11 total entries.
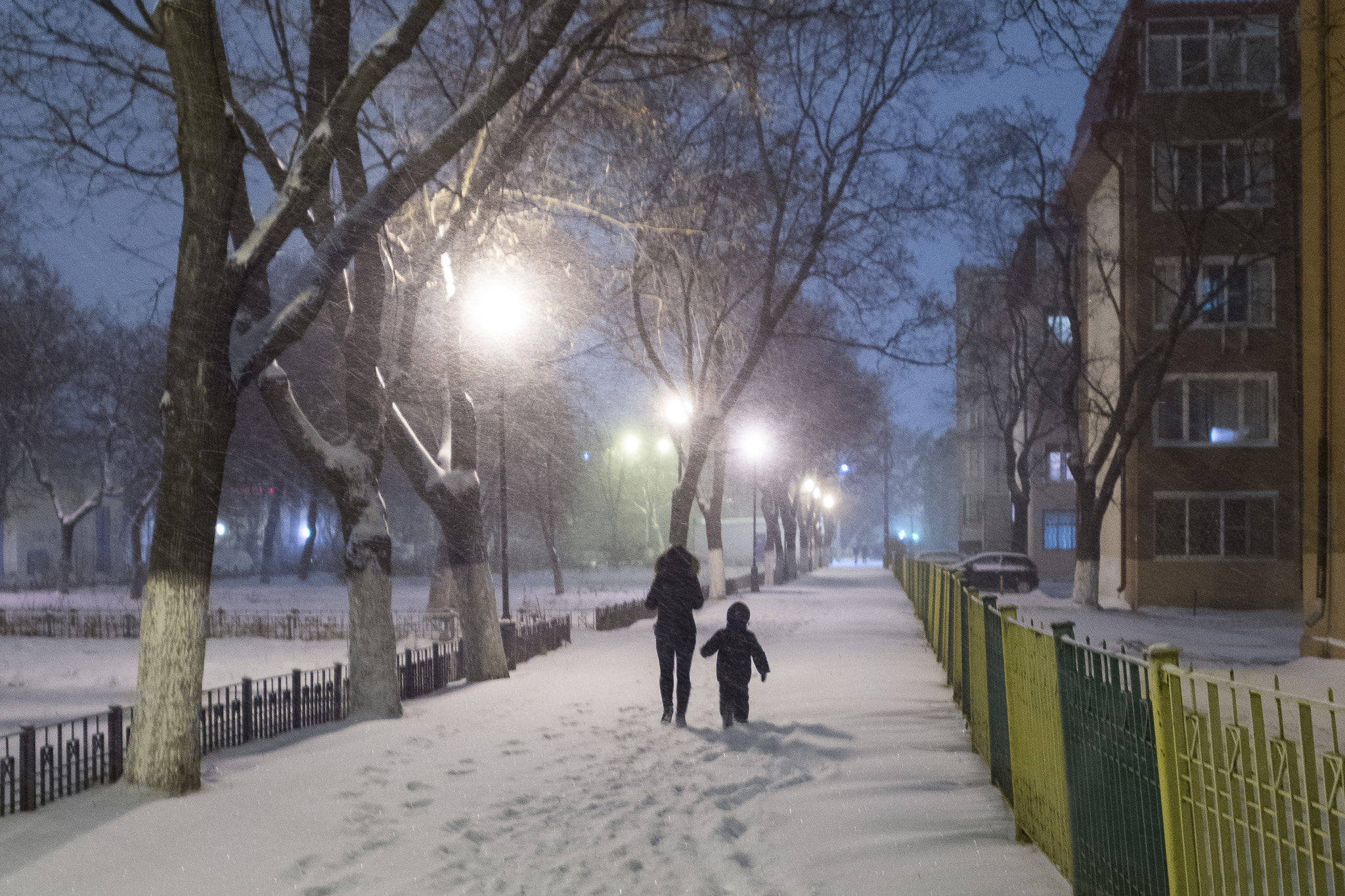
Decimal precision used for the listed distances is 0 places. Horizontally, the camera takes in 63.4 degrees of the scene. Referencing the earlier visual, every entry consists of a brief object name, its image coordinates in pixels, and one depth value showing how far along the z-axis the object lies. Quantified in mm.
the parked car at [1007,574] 43219
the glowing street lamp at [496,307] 16469
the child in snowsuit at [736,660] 10695
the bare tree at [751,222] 21781
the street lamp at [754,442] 38094
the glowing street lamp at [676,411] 28703
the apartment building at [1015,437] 38781
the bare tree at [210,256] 8375
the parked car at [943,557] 52938
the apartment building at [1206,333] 31594
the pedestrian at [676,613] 11203
